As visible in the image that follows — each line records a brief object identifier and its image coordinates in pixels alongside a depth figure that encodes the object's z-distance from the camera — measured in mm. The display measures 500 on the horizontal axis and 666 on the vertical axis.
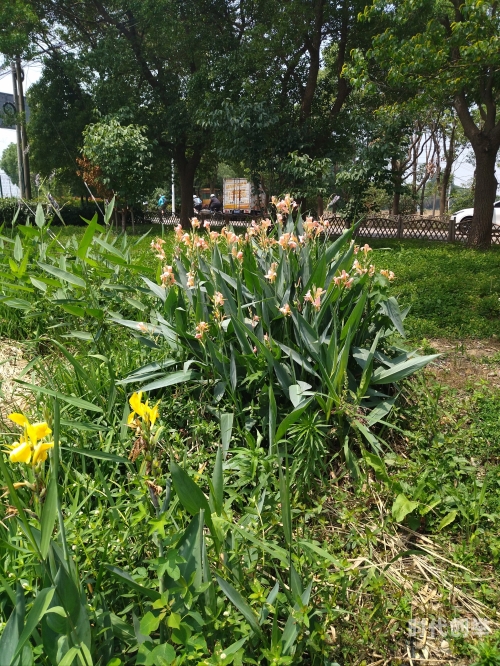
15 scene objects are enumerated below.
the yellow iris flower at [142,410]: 1218
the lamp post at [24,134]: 17359
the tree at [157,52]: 13797
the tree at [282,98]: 12234
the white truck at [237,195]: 32844
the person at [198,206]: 29256
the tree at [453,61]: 7914
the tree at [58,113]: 17094
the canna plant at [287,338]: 2174
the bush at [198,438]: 1202
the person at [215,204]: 27534
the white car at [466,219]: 14967
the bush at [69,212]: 15610
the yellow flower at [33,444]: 967
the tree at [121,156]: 12812
